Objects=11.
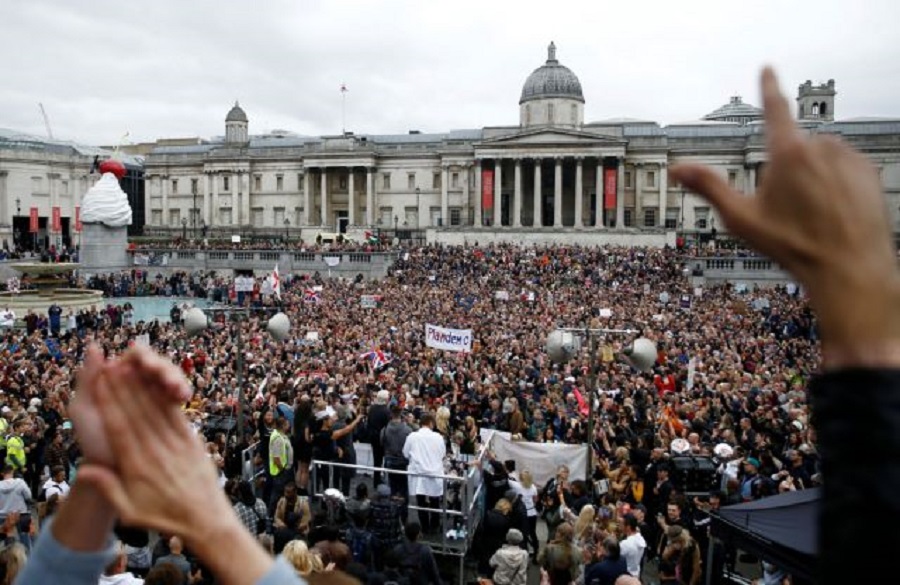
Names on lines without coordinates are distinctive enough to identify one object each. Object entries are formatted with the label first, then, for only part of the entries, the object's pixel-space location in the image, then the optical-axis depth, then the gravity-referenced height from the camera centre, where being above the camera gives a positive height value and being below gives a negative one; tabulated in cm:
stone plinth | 5450 +18
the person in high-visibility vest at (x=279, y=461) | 1222 -348
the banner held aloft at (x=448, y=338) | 2047 -237
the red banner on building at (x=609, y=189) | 7612 +668
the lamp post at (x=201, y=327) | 1371 -142
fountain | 3788 -238
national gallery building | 7731 +916
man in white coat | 1188 -339
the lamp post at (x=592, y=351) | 1166 -160
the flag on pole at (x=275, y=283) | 2751 -116
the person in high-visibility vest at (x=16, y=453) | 1241 -341
